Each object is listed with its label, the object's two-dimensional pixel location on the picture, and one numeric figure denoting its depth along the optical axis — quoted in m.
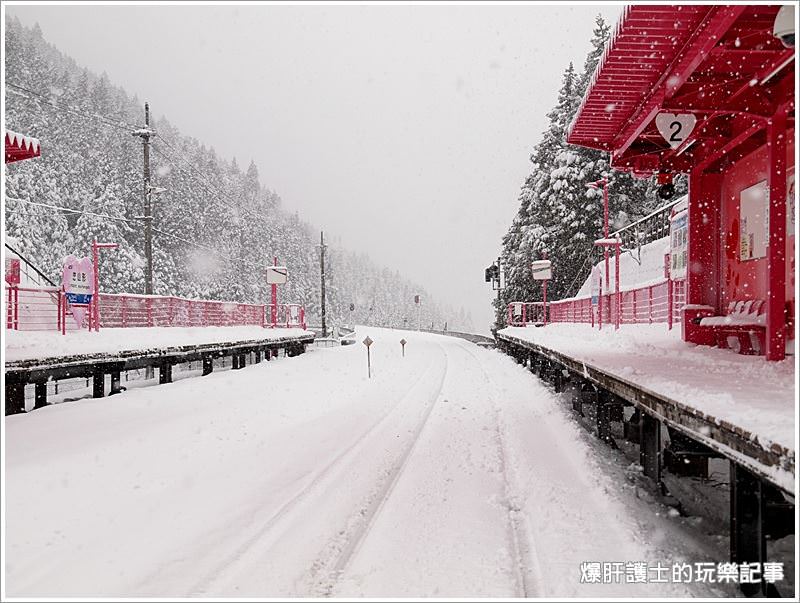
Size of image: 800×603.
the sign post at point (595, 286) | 19.80
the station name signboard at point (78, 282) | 14.40
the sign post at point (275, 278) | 28.62
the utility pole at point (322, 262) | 50.69
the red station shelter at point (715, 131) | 6.61
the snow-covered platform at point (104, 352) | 9.16
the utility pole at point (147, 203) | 23.91
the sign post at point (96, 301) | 15.04
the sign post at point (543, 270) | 27.33
